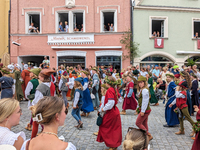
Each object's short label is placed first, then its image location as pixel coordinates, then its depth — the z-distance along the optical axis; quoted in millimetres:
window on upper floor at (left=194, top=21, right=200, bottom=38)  17812
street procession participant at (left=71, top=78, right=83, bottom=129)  5844
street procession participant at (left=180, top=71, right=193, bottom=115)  5273
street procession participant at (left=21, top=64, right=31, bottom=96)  10383
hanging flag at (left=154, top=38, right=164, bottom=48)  16531
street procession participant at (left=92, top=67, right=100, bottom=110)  8688
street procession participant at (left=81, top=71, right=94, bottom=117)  7028
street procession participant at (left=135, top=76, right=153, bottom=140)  4676
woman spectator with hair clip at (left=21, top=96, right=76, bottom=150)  1669
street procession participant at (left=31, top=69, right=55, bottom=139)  4574
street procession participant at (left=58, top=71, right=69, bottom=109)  8373
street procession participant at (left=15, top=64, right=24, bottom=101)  9263
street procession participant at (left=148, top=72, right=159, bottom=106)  9608
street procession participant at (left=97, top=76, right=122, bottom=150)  4261
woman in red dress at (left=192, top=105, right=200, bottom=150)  3484
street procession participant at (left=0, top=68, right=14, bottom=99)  6723
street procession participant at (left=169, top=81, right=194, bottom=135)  5191
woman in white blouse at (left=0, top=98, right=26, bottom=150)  1992
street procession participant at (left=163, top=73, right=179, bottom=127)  6109
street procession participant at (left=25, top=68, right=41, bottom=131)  5253
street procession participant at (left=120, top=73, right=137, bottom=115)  7891
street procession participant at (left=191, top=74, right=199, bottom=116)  7296
